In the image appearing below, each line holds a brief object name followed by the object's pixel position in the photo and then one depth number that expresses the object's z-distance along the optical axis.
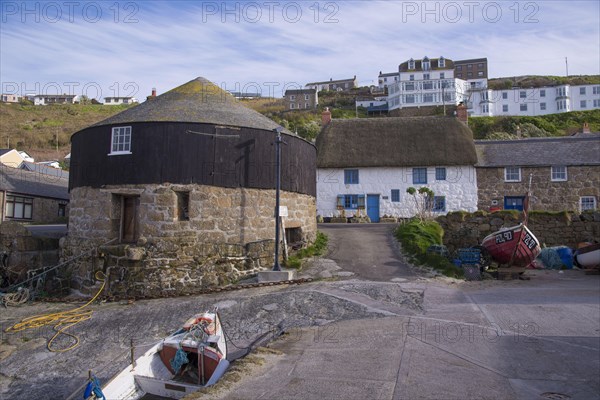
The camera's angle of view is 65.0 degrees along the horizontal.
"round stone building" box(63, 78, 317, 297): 15.05
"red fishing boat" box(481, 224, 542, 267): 16.11
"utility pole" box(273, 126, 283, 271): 14.93
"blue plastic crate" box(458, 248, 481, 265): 16.77
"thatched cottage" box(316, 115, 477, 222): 30.61
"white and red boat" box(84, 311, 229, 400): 8.23
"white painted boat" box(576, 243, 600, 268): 16.45
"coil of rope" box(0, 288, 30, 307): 14.57
